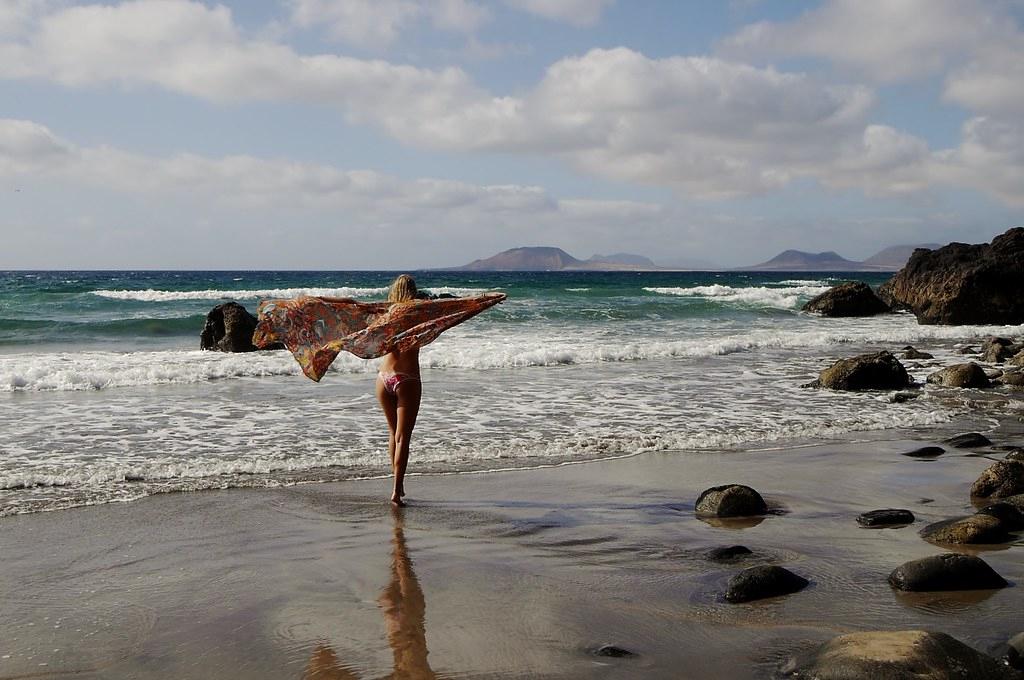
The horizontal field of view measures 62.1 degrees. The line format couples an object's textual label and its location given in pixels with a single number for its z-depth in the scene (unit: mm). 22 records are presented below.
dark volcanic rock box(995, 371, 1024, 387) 13617
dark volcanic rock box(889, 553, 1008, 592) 4668
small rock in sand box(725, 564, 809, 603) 4641
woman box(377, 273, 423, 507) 7129
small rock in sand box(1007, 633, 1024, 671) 3688
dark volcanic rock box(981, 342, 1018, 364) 17072
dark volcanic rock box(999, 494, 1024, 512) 6254
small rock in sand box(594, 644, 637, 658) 3947
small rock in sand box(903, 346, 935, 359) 17880
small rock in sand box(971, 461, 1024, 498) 6770
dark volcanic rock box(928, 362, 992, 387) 13656
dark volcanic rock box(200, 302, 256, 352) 18516
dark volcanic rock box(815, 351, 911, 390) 13469
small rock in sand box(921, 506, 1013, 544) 5590
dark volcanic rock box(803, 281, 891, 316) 32562
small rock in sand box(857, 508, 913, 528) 6133
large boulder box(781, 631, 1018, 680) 3412
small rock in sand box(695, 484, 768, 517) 6379
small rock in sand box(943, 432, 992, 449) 9057
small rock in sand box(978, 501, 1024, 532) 5879
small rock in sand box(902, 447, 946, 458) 8609
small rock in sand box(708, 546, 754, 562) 5359
